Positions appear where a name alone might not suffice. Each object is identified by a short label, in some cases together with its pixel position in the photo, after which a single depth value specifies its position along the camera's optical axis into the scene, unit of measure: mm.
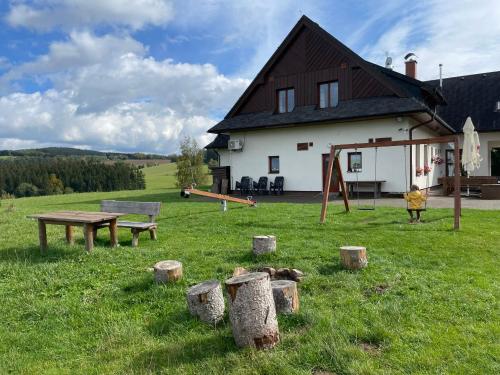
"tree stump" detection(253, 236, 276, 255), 6052
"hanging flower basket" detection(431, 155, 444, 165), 21016
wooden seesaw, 10328
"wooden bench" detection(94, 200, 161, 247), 7859
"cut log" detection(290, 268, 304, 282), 4955
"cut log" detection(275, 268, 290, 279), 5059
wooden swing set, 8473
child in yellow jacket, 9163
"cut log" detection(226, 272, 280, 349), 3387
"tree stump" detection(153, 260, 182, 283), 4996
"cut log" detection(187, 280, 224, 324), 3955
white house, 16734
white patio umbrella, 11841
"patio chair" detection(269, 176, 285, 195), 19219
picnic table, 6605
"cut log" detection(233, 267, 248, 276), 4888
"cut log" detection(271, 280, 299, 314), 3949
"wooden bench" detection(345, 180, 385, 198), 17000
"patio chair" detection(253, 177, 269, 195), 19656
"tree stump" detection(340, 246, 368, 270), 5294
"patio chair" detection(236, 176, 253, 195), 20078
